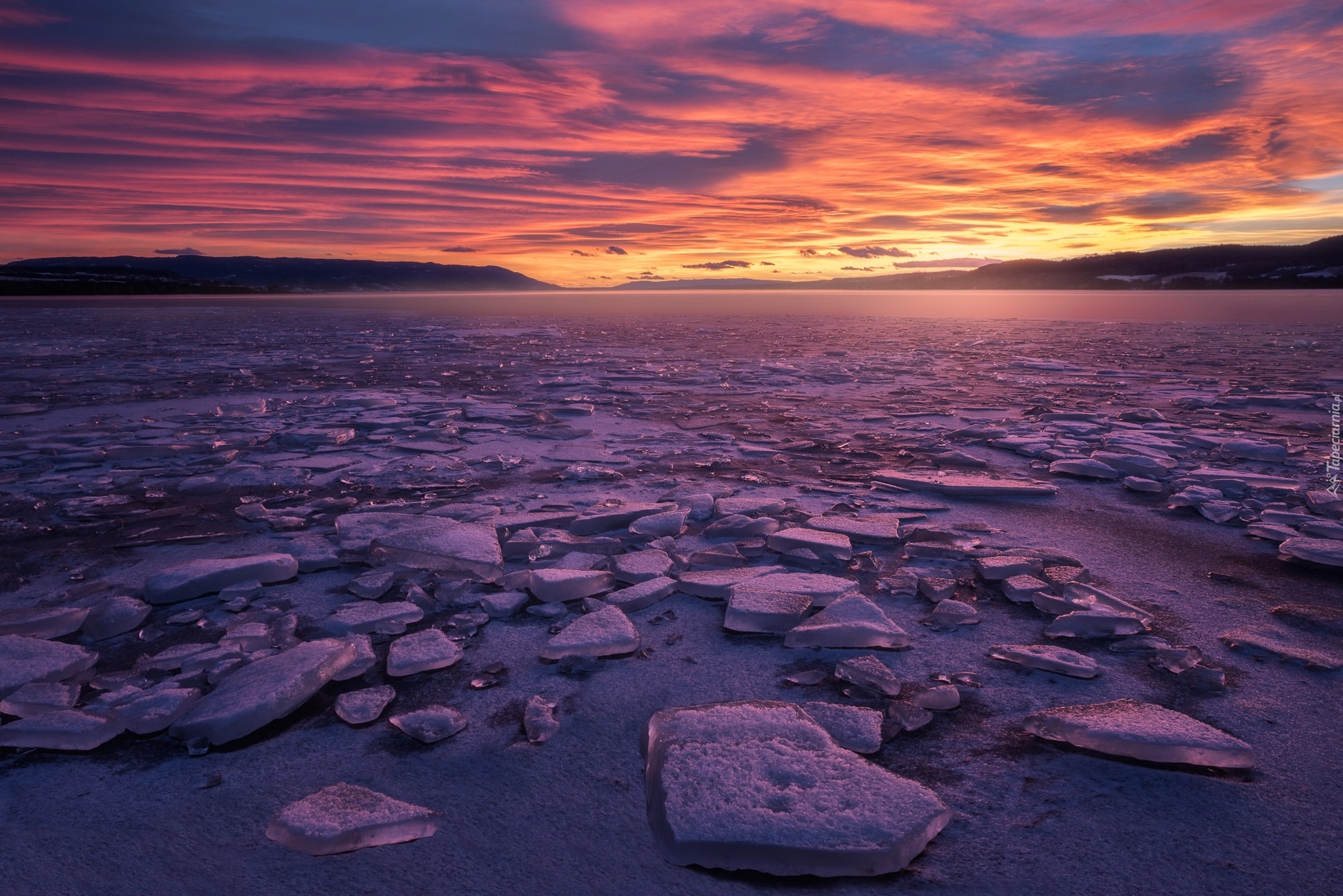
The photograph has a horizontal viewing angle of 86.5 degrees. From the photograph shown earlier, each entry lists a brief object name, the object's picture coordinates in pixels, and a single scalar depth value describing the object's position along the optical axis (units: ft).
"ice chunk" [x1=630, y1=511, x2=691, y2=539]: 8.48
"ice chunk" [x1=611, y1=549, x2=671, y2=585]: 7.19
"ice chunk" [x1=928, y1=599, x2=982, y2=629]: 6.16
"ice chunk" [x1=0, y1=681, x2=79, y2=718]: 4.81
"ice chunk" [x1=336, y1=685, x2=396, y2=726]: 4.83
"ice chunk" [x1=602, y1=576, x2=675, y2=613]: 6.57
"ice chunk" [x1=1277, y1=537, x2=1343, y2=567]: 7.25
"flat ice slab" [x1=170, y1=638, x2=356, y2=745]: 4.62
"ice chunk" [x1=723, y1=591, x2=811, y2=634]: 6.11
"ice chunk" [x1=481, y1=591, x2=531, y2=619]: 6.46
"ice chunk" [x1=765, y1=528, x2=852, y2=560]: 7.71
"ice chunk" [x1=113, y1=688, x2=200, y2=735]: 4.71
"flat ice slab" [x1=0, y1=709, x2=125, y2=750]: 4.53
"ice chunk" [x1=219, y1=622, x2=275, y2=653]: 5.79
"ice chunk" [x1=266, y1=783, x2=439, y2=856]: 3.66
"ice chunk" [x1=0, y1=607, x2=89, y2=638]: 5.96
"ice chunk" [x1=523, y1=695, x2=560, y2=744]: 4.65
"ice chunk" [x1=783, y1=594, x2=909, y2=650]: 5.79
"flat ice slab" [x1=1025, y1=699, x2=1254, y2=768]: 4.22
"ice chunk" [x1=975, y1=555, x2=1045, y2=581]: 7.06
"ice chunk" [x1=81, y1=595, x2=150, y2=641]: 6.06
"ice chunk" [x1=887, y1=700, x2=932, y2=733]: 4.70
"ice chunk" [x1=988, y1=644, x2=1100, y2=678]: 5.29
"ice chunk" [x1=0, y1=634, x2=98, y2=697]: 5.19
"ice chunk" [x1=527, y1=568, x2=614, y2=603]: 6.70
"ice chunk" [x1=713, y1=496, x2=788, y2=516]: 9.09
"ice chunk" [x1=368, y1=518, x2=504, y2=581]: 7.27
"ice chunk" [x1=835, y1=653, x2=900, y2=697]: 5.12
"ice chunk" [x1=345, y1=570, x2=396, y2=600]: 6.77
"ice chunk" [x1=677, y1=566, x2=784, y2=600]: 6.79
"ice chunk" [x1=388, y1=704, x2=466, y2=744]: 4.61
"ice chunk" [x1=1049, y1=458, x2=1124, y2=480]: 10.78
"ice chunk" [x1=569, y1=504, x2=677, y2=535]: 8.61
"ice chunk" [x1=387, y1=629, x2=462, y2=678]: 5.45
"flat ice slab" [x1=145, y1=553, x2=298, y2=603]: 6.63
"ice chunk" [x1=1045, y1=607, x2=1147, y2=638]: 5.90
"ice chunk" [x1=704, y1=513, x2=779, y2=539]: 8.40
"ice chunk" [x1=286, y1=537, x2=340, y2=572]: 7.42
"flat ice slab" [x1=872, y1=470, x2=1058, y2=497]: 10.02
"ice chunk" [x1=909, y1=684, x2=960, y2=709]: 4.92
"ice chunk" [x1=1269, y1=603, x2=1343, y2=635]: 5.97
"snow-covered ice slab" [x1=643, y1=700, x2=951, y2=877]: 3.53
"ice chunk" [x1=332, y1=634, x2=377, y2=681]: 5.36
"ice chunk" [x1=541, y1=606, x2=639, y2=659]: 5.70
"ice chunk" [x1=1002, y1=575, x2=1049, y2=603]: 6.62
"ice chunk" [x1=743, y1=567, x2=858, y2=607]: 6.57
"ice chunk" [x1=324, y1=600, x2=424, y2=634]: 6.10
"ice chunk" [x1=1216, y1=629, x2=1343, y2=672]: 5.35
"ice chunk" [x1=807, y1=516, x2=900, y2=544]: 8.20
